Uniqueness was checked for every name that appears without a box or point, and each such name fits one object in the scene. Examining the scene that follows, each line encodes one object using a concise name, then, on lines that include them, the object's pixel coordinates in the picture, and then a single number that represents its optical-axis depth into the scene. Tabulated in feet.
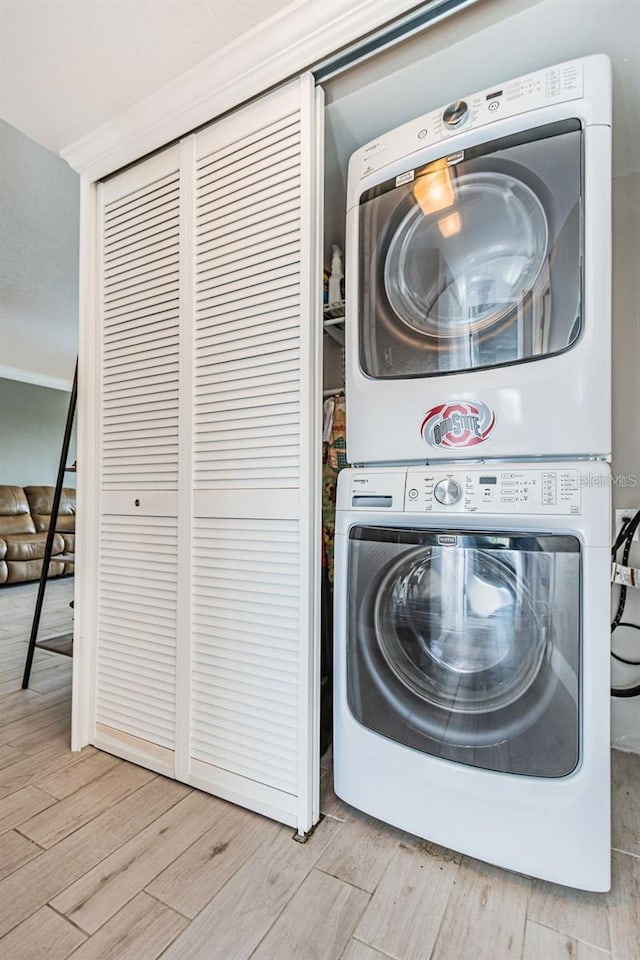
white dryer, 3.50
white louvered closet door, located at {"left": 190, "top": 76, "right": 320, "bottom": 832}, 4.35
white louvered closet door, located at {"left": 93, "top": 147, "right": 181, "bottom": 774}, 5.28
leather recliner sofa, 14.98
